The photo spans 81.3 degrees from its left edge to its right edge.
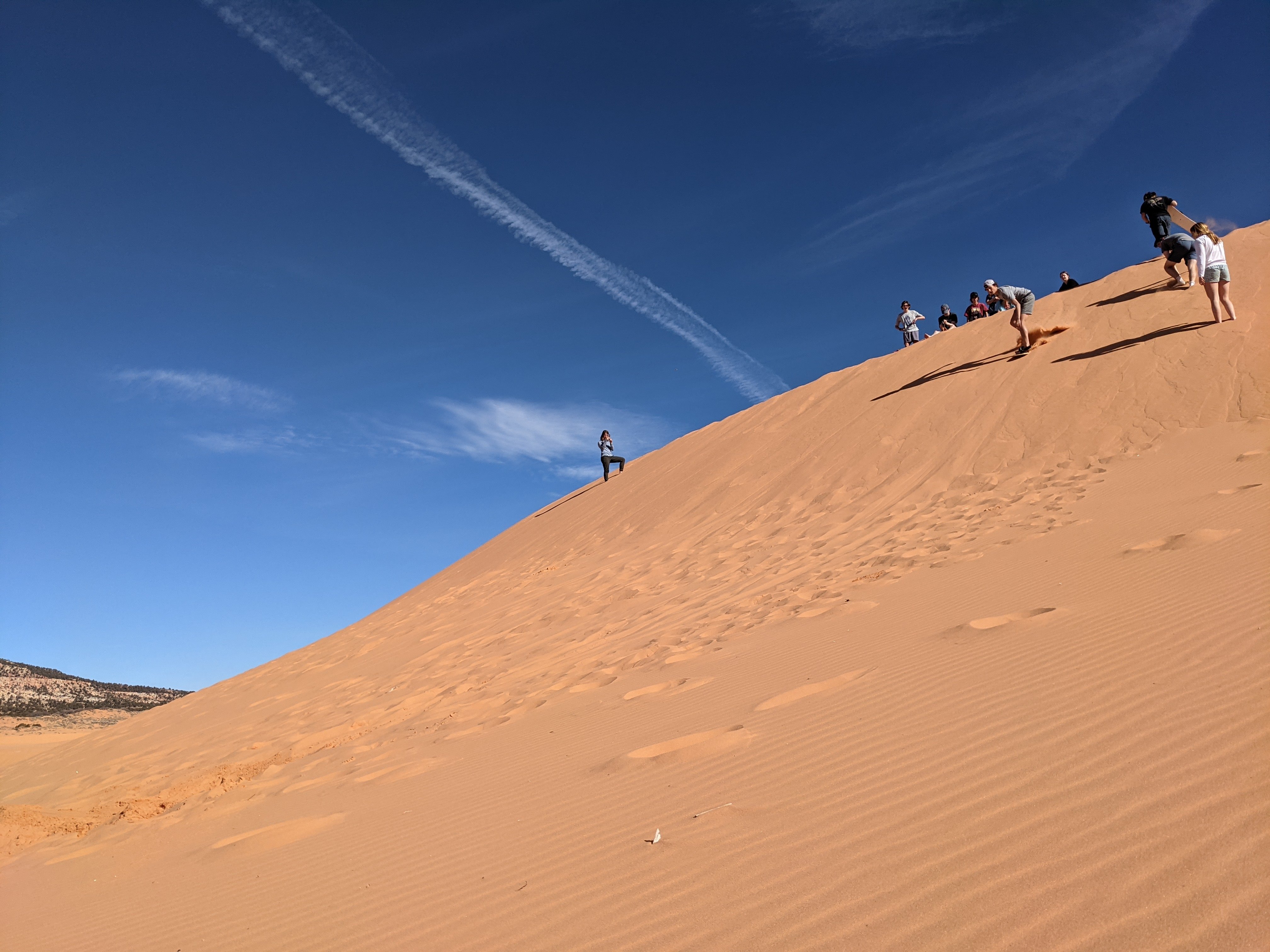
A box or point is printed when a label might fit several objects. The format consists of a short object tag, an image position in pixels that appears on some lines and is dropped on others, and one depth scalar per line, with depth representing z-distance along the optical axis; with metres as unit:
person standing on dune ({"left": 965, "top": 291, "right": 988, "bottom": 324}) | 15.88
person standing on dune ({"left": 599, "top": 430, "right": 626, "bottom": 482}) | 19.14
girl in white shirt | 9.22
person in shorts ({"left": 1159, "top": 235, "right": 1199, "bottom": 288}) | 10.77
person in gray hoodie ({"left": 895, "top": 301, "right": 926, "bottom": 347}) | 16.20
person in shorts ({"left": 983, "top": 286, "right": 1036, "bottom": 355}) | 11.81
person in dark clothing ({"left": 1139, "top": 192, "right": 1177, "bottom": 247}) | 11.05
